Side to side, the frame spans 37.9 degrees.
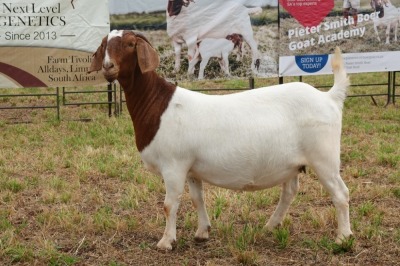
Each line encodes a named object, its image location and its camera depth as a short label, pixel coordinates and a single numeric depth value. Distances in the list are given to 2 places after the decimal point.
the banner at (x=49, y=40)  10.46
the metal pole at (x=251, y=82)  11.54
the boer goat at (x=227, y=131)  4.45
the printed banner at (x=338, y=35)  11.28
